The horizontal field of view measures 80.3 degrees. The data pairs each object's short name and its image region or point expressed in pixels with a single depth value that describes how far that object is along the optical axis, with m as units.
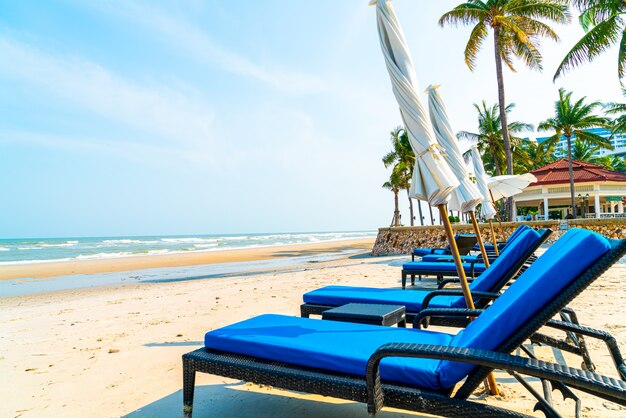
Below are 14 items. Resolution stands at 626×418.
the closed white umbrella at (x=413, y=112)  2.79
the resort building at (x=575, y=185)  25.58
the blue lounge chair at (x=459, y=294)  3.12
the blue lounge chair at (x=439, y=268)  5.54
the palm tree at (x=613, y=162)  46.12
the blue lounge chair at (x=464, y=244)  9.15
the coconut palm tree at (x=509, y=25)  16.16
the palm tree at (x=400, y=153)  31.74
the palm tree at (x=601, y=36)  13.02
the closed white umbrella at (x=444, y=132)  3.92
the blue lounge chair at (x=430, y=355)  1.41
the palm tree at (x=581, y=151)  42.14
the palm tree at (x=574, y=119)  25.14
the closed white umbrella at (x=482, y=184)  7.12
